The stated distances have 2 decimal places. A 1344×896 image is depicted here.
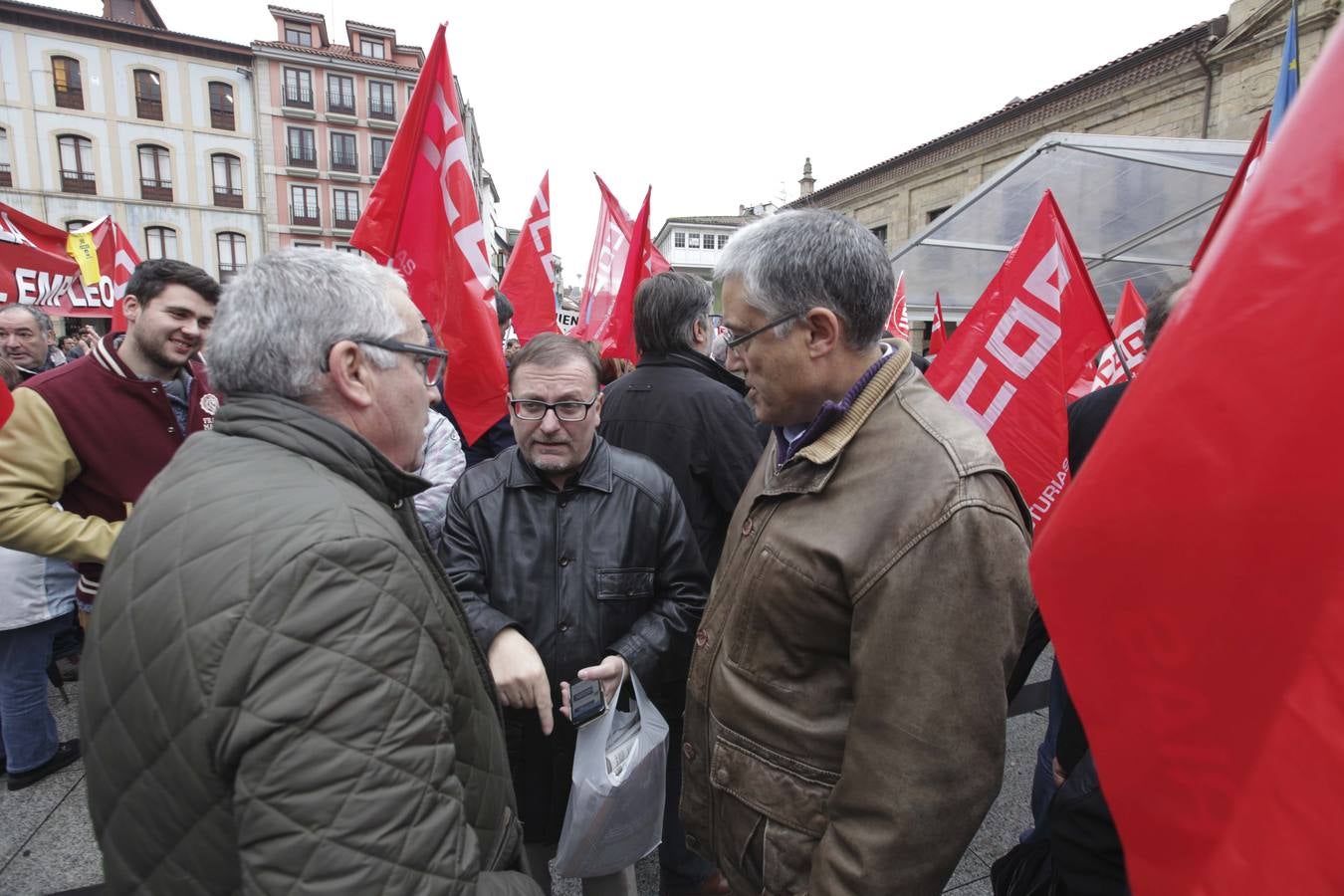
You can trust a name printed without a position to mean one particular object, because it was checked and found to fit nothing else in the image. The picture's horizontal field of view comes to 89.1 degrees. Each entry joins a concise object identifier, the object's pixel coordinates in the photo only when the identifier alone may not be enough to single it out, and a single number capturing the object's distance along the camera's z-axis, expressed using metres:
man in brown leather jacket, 1.23
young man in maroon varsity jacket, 2.50
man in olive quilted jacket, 0.89
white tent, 6.23
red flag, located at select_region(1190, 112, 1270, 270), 2.92
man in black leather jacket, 2.10
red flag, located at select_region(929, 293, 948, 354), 7.41
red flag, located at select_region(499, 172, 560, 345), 5.50
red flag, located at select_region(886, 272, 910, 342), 7.51
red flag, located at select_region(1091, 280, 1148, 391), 5.46
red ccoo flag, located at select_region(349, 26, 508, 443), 3.17
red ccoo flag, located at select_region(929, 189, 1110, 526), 2.85
